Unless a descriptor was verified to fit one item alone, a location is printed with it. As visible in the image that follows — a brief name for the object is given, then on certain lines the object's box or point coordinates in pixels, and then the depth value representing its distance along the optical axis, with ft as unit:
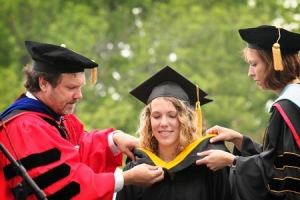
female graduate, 29.36
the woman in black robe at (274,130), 27.75
